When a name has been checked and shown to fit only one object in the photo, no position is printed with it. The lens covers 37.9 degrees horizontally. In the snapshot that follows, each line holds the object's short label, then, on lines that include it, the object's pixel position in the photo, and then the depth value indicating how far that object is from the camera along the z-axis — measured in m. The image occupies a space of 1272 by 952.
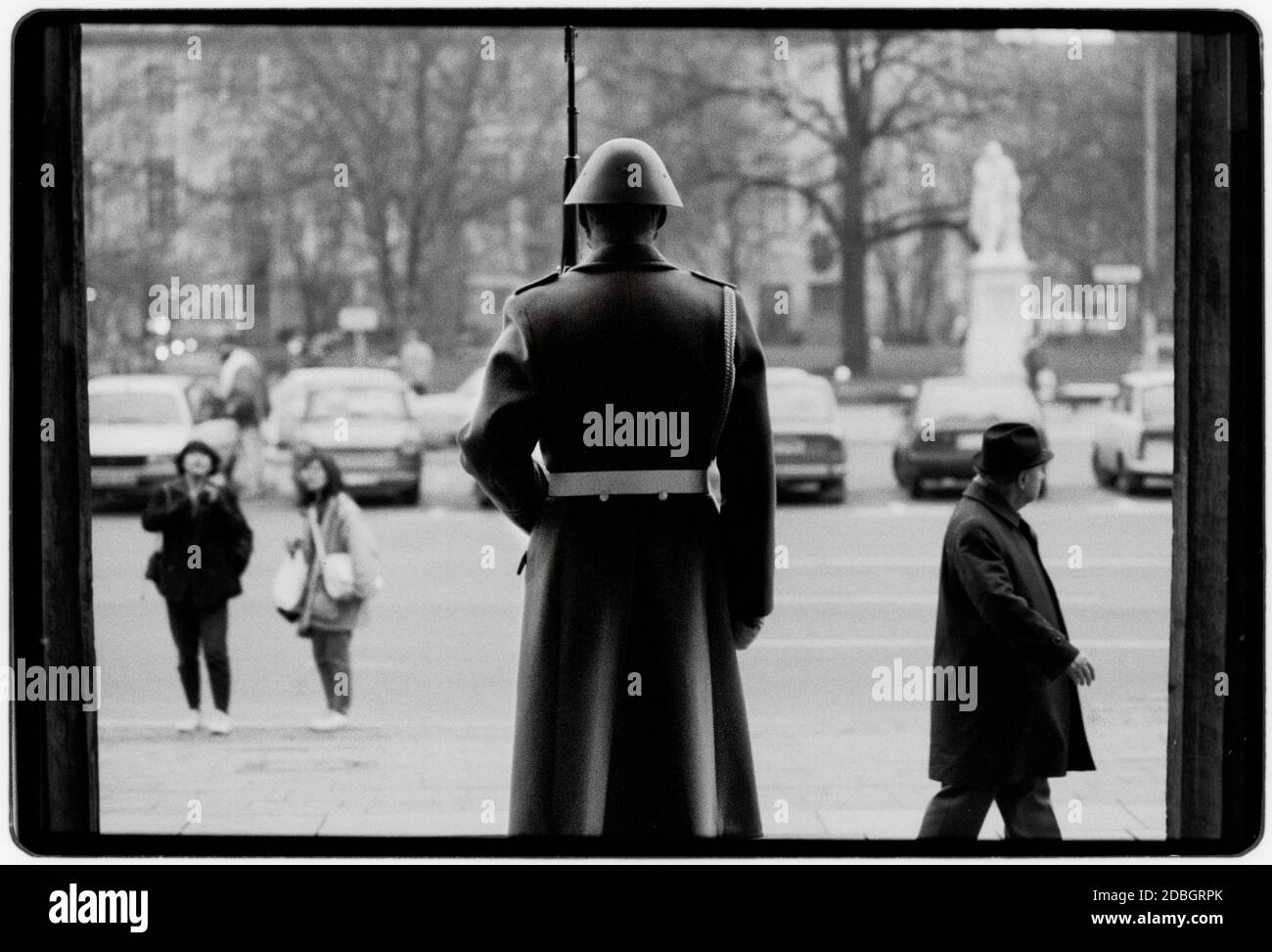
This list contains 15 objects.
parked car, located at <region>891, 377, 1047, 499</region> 14.28
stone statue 22.75
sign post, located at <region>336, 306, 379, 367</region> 25.91
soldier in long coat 4.15
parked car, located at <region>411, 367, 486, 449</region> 17.98
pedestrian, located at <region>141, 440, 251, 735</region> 7.35
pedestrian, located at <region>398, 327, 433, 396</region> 22.36
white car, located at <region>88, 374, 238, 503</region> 12.92
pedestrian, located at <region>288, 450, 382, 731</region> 7.60
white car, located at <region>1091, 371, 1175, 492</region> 13.75
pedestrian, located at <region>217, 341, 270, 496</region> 13.29
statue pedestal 21.72
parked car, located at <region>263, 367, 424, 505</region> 15.18
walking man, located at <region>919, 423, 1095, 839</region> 4.79
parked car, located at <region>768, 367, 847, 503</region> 14.43
